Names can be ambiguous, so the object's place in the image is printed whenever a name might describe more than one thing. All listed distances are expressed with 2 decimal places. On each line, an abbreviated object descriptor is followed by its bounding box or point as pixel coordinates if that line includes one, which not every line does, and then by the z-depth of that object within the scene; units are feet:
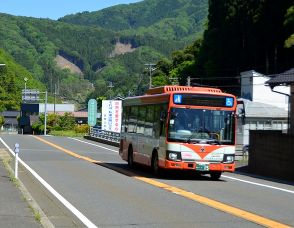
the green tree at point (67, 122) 321.32
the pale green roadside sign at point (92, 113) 225.35
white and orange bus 63.10
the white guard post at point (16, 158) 60.42
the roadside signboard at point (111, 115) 190.49
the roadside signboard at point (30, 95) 384.68
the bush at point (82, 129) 267.84
